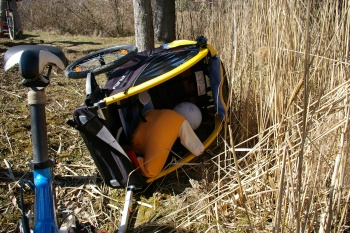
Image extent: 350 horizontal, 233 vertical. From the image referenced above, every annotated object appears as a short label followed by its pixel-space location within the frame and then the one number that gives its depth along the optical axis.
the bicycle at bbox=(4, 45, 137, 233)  1.08
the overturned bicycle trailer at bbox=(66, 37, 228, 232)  1.56
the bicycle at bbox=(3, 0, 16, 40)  5.91
